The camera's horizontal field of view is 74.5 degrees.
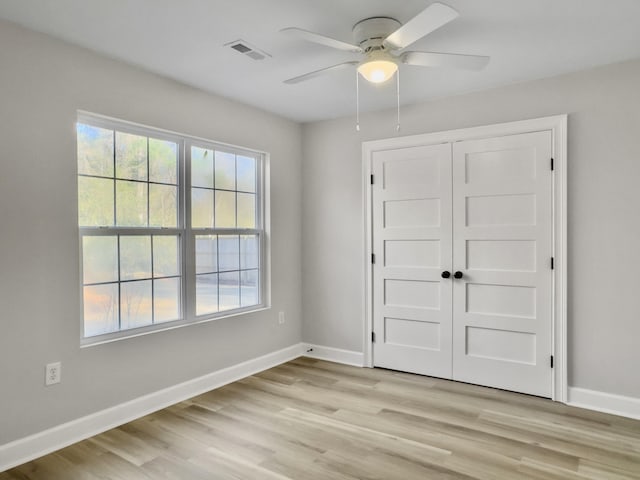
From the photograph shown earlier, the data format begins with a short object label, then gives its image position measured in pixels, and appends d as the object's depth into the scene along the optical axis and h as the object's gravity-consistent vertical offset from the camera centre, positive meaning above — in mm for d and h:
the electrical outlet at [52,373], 2551 -824
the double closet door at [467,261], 3369 -207
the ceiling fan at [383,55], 2311 +1038
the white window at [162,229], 2875 +76
